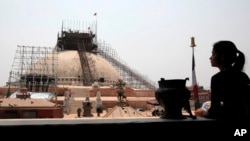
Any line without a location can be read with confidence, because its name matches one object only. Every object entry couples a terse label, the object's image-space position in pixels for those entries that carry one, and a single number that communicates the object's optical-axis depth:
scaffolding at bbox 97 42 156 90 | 40.25
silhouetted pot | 3.30
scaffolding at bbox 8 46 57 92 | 28.97
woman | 2.93
